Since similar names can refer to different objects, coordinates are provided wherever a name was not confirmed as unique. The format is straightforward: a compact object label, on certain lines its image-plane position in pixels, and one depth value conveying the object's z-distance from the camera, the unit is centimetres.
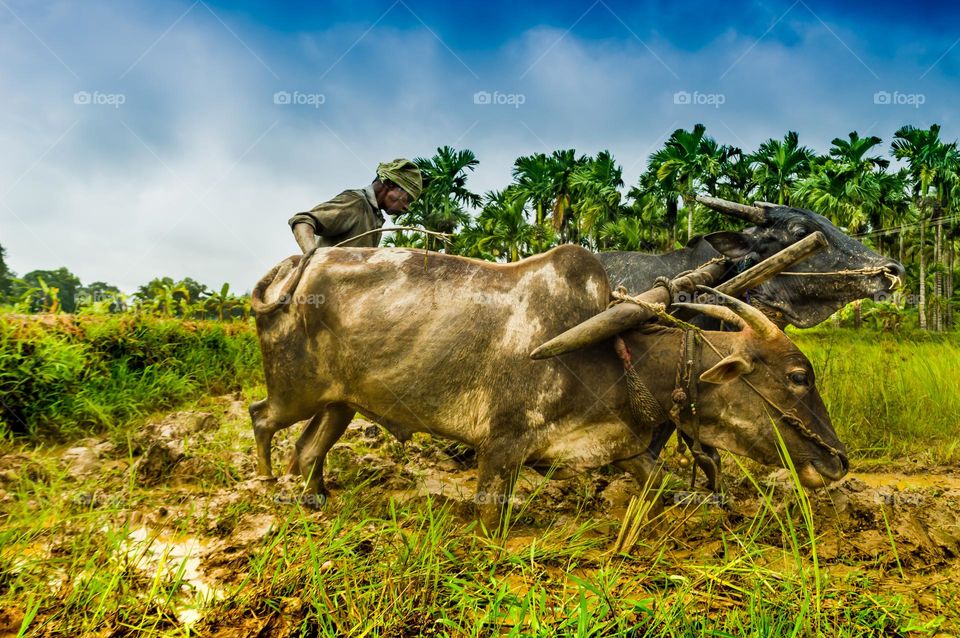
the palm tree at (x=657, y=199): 2564
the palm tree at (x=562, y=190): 2850
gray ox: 277
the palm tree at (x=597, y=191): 2680
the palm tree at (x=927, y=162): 2428
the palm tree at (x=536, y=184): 2866
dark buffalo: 404
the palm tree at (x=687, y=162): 2445
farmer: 379
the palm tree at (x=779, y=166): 2588
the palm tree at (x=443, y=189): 2564
